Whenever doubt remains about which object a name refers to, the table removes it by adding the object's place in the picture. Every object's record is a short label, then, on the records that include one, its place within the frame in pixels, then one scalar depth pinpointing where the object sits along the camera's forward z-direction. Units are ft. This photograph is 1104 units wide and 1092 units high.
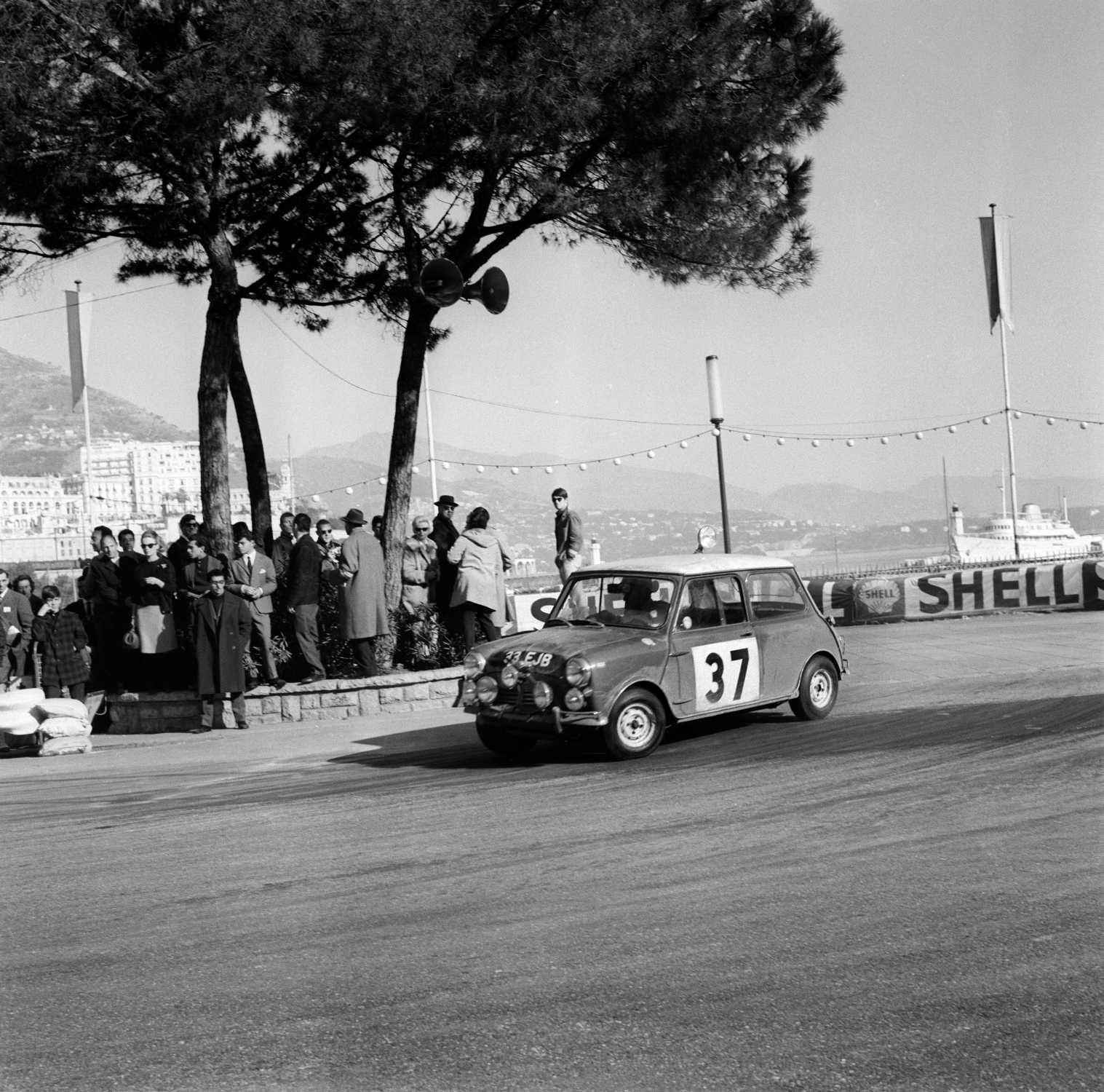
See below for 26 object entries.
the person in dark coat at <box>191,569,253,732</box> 40.24
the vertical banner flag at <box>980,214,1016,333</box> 86.38
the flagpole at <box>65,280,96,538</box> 80.48
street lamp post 57.67
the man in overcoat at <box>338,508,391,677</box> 41.78
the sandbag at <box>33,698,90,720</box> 39.52
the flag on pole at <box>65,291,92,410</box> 80.12
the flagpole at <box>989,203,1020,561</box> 108.99
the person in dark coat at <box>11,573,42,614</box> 49.32
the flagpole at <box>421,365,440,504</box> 141.90
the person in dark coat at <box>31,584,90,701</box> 43.45
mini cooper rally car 30.27
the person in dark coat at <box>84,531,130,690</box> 43.83
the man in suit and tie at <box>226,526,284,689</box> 41.57
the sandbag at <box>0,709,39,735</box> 38.58
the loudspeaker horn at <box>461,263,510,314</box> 46.57
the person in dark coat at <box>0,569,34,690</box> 47.37
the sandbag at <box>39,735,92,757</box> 38.68
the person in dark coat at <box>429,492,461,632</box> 46.74
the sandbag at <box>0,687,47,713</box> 39.17
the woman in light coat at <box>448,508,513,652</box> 42.37
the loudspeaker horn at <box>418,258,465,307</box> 46.14
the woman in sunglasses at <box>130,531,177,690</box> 42.24
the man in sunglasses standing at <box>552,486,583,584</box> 48.91
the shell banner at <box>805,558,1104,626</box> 74.79
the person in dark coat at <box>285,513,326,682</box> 41.65
